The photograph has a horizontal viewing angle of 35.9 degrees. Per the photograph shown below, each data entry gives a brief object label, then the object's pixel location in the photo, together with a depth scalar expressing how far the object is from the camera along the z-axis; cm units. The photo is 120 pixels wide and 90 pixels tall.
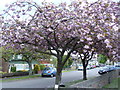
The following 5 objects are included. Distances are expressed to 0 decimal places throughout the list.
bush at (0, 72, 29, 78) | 2379
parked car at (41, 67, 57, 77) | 2551
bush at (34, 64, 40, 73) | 3136
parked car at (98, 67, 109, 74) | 3156
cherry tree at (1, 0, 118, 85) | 738
